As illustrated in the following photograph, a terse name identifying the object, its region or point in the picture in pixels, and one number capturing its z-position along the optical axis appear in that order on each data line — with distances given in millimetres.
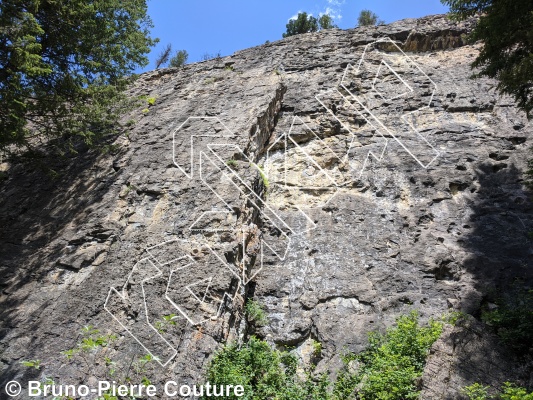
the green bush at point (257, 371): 6082
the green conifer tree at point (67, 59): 7707
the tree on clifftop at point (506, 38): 6129
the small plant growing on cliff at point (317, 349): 6947
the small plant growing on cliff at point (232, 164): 8789
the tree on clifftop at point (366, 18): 25052
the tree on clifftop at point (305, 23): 23198
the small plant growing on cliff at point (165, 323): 6380
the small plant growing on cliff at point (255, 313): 7520
